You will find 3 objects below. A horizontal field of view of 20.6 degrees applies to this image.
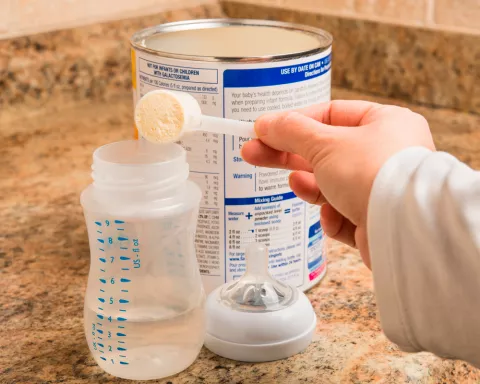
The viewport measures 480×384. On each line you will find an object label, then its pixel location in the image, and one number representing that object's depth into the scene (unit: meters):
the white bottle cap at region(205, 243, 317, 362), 0.76
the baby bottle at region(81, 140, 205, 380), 0.73
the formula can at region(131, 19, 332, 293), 0.77
